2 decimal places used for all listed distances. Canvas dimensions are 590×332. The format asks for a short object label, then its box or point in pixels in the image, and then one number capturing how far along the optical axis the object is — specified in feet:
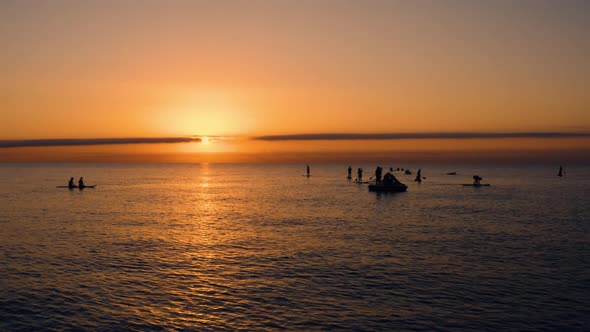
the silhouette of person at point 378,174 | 283.92
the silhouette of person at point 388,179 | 259.39
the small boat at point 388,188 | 255.29
